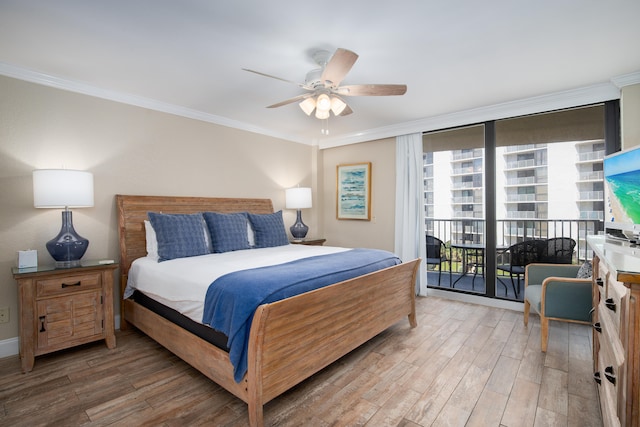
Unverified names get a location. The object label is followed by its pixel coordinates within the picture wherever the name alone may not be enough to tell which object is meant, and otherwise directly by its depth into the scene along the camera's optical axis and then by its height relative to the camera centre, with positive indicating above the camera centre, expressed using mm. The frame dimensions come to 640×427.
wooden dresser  1050 -524
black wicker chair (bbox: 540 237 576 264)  3594 -499
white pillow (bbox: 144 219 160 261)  2996 -276
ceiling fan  2197 +987
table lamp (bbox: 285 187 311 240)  4695 +152
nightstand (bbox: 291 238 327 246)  4613 -463
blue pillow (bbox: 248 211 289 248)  3777 -232
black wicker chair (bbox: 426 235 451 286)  4457 -581
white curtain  4305 +106
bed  1699 -833
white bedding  2135 -466
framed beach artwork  4883 +330
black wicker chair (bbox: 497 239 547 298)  3775 -583
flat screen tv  1821 +131
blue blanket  1706 -486
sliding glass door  3500 +274
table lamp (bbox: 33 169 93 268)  2459 +130
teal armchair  2554 -791
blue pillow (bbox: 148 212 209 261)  2891 -218
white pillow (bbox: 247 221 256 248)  3800 -284
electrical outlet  2580 -842
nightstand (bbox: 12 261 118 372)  2316 -755
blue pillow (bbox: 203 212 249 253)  3330 -213
